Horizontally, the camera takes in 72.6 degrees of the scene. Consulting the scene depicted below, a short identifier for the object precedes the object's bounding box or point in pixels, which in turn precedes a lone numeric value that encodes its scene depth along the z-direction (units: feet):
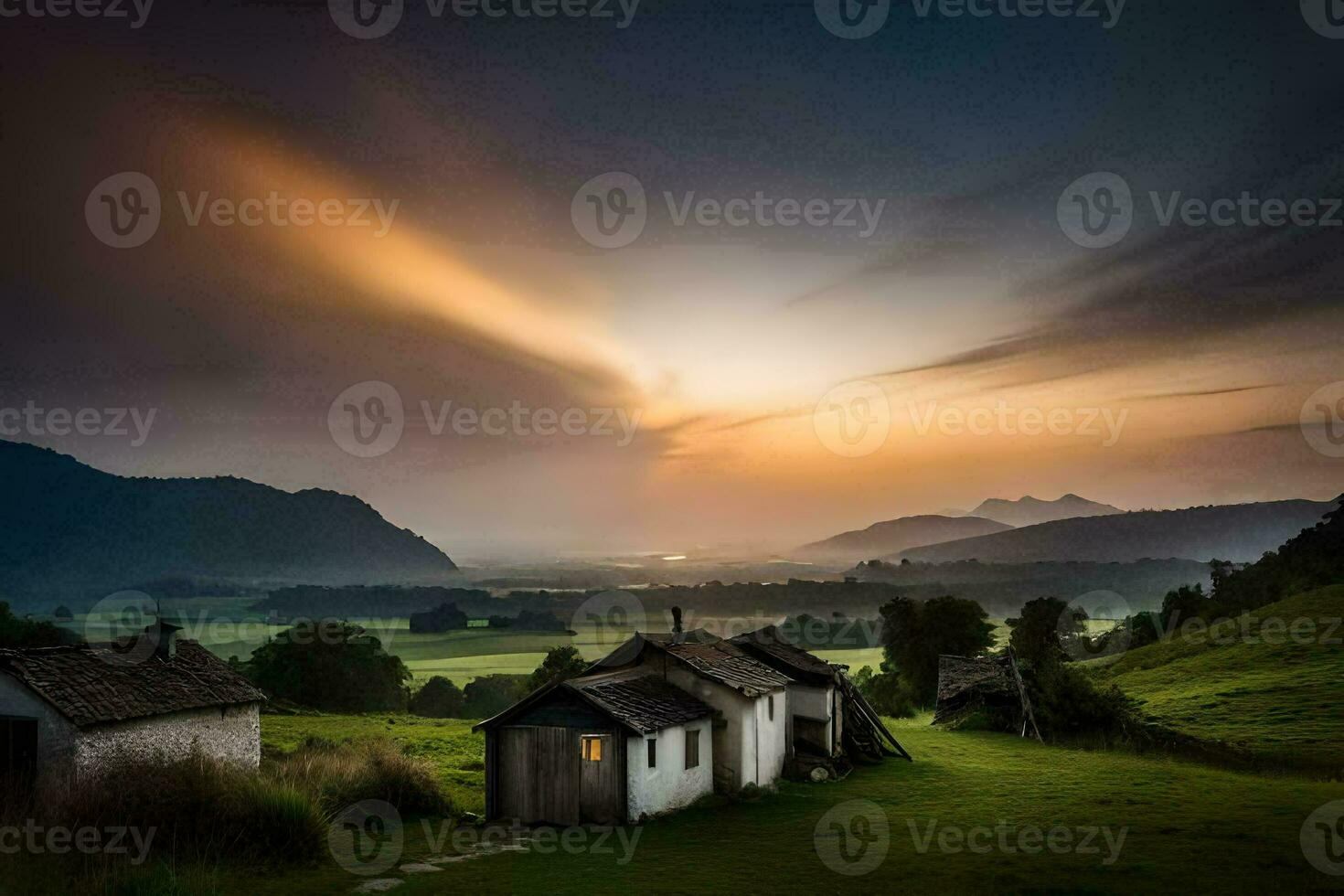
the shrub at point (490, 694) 224.72
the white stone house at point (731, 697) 93.25
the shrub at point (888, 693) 202.08
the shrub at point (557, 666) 162.30
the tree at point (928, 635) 231.71
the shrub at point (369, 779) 82.28
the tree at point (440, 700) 226.58
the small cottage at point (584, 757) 80.38
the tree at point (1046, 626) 247.91
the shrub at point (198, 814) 65.87
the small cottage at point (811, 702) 111.14
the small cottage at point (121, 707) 73.36
